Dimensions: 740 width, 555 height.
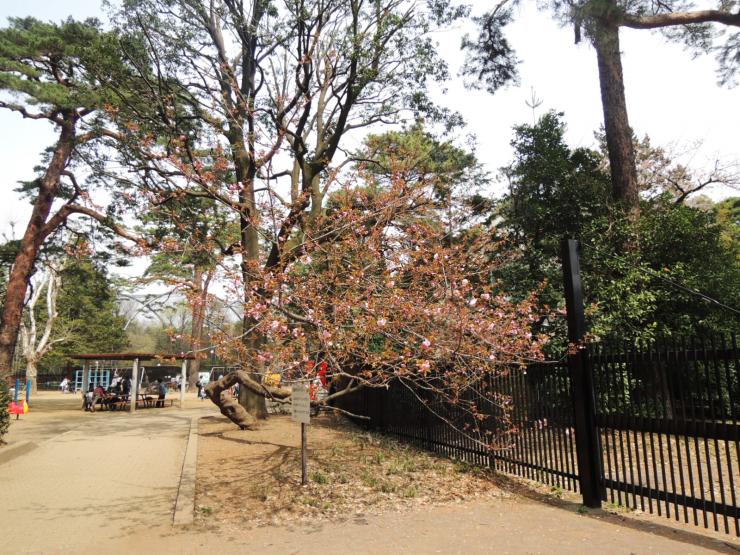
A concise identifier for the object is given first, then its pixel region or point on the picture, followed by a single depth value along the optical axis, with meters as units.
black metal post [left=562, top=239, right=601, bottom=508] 5.89
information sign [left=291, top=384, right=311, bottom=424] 6.77
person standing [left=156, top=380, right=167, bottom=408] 22.92
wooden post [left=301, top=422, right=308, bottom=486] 6.71
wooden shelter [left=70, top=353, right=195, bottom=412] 19.48
